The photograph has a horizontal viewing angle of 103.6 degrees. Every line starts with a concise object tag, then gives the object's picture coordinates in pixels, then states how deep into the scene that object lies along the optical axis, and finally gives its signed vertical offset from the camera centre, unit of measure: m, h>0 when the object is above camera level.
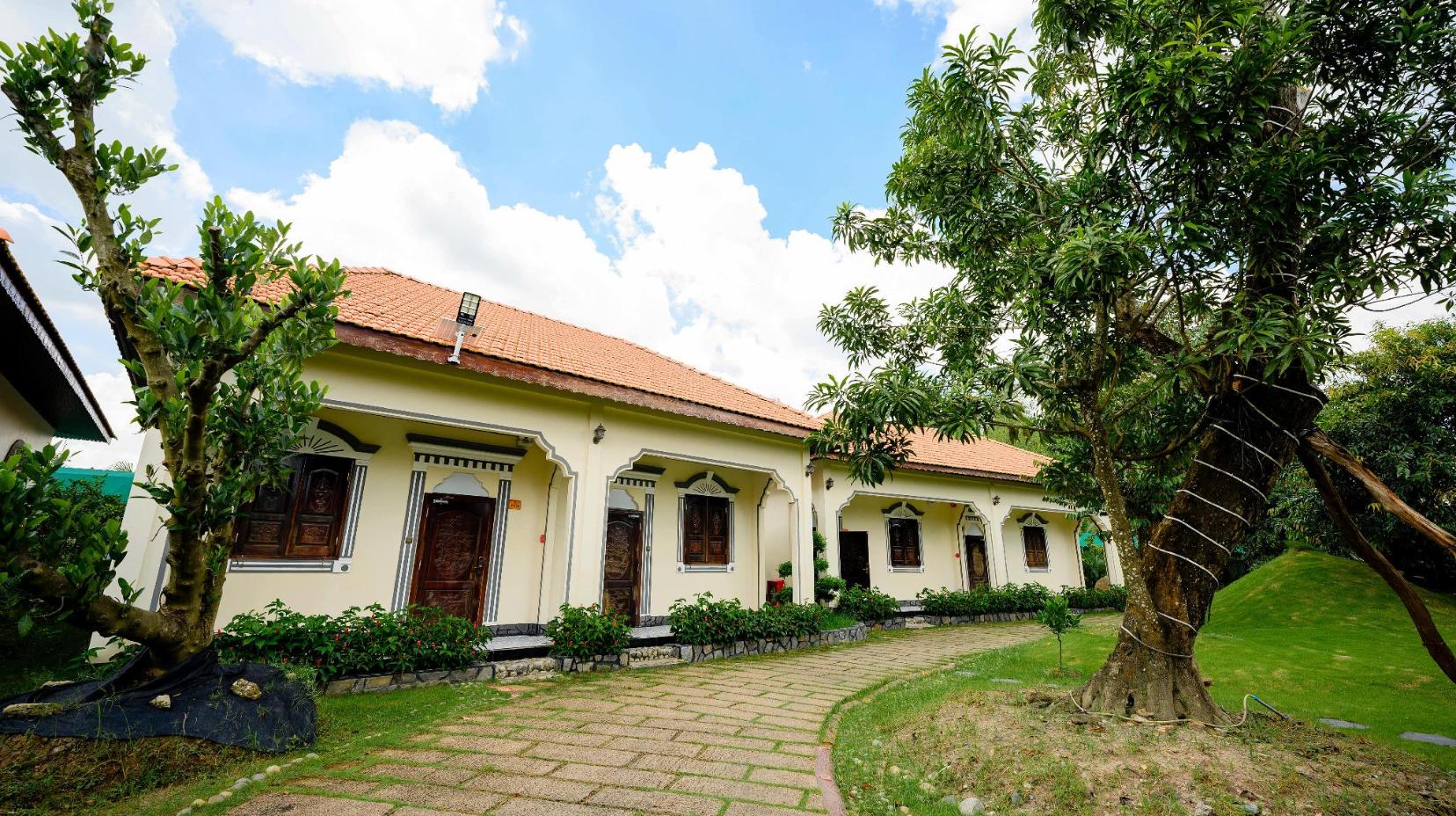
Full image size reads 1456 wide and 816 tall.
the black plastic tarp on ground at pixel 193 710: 3.06 -0.85
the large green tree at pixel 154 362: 2.84 +1.09
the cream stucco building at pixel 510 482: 6.19 +1.12
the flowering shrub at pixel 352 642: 4.92 -0.72
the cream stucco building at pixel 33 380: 4.57 +1.96
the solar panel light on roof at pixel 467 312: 6.39 +2.70
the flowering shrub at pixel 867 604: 10.45 -0.68
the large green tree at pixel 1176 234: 3.21 +2.01
